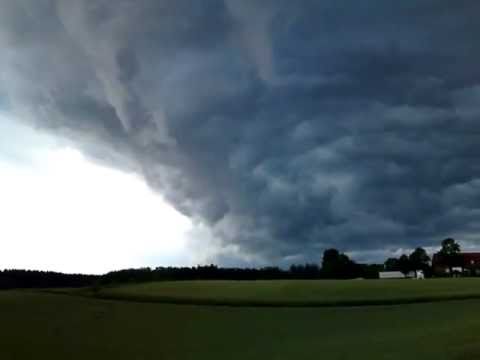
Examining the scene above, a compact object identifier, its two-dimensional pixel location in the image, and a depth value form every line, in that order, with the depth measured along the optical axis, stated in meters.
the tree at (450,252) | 162.12
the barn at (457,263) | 155.96
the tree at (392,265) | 159.88
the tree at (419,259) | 153.38
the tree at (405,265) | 153.88
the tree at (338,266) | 147.25
